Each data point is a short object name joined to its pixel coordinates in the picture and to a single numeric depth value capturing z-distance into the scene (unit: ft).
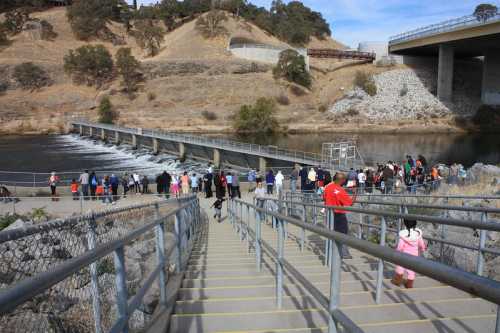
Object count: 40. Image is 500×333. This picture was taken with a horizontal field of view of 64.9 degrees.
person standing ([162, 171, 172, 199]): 67.15
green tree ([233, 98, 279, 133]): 223.10
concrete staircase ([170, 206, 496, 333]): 10.73
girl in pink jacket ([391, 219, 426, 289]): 16.12
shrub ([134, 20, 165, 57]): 372.99
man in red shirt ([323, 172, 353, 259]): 21.50
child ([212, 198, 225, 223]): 47.32
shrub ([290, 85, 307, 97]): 290.01
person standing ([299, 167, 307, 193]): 60.34
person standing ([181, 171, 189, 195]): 62.80
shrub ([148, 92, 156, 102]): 275.18
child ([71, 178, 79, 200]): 64.03
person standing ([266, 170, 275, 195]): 65.82
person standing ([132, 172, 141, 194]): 70.85
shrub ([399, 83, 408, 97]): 265.75
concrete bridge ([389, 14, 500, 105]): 213.66
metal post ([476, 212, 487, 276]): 16.38
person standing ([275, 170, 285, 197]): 59.67
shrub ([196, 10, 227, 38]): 369.91
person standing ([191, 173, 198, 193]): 67.00
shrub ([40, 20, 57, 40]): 370.73
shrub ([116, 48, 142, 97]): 291.58
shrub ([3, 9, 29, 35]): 364.83
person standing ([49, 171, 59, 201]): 66.03
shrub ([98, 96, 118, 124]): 246.27
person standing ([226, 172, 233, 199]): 60.85
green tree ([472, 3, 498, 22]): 184.65
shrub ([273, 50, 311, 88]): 290.35
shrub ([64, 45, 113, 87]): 300.81
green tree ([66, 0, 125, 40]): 393.91
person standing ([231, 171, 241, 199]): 60.43
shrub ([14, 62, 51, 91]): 282.77
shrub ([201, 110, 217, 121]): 252.83
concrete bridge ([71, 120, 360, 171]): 105.09
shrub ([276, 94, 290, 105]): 276.00
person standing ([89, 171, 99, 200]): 64.03
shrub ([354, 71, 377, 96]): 270.26
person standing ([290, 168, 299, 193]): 63.87
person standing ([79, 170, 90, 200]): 62.80
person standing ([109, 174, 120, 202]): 64.01
